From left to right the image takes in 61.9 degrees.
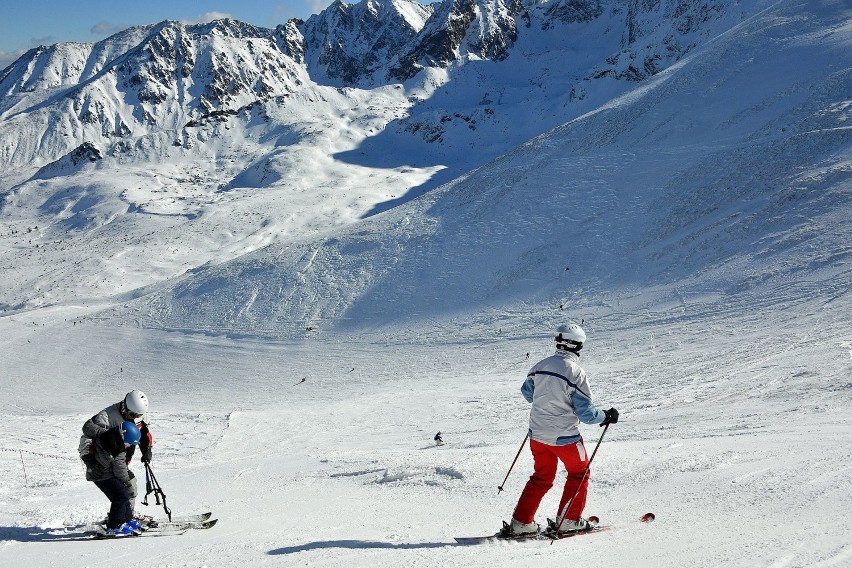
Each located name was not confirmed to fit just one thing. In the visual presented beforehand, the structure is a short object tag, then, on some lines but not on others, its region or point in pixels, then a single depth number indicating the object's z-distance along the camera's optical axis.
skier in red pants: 7.08
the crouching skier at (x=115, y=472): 8.44
